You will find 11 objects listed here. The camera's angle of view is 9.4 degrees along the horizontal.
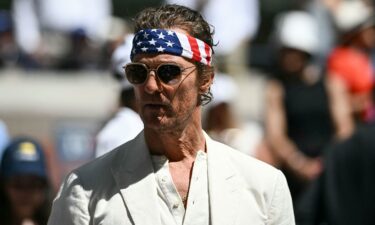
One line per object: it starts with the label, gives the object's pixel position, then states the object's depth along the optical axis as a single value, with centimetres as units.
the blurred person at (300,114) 1770
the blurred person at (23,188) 1277
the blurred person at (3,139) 1497
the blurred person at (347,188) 1292
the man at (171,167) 861
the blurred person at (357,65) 1836
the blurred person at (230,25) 2383
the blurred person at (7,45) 2423
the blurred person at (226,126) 1760
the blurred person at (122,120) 1203
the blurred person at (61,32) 2452
